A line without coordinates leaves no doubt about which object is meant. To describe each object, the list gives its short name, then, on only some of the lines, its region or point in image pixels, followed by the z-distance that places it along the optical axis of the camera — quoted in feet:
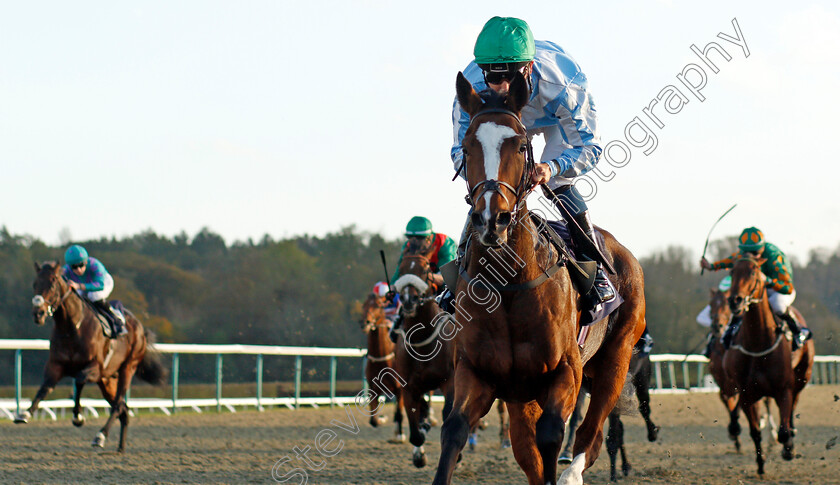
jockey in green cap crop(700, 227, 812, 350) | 63.16
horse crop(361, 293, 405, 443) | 75.82
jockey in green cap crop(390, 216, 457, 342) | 56.39
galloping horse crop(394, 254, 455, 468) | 54.08
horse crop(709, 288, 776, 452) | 68.03
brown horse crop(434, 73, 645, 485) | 24.23
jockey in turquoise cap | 67.31
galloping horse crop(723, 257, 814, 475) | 59.36
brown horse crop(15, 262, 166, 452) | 62.75
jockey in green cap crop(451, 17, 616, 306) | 27.53
